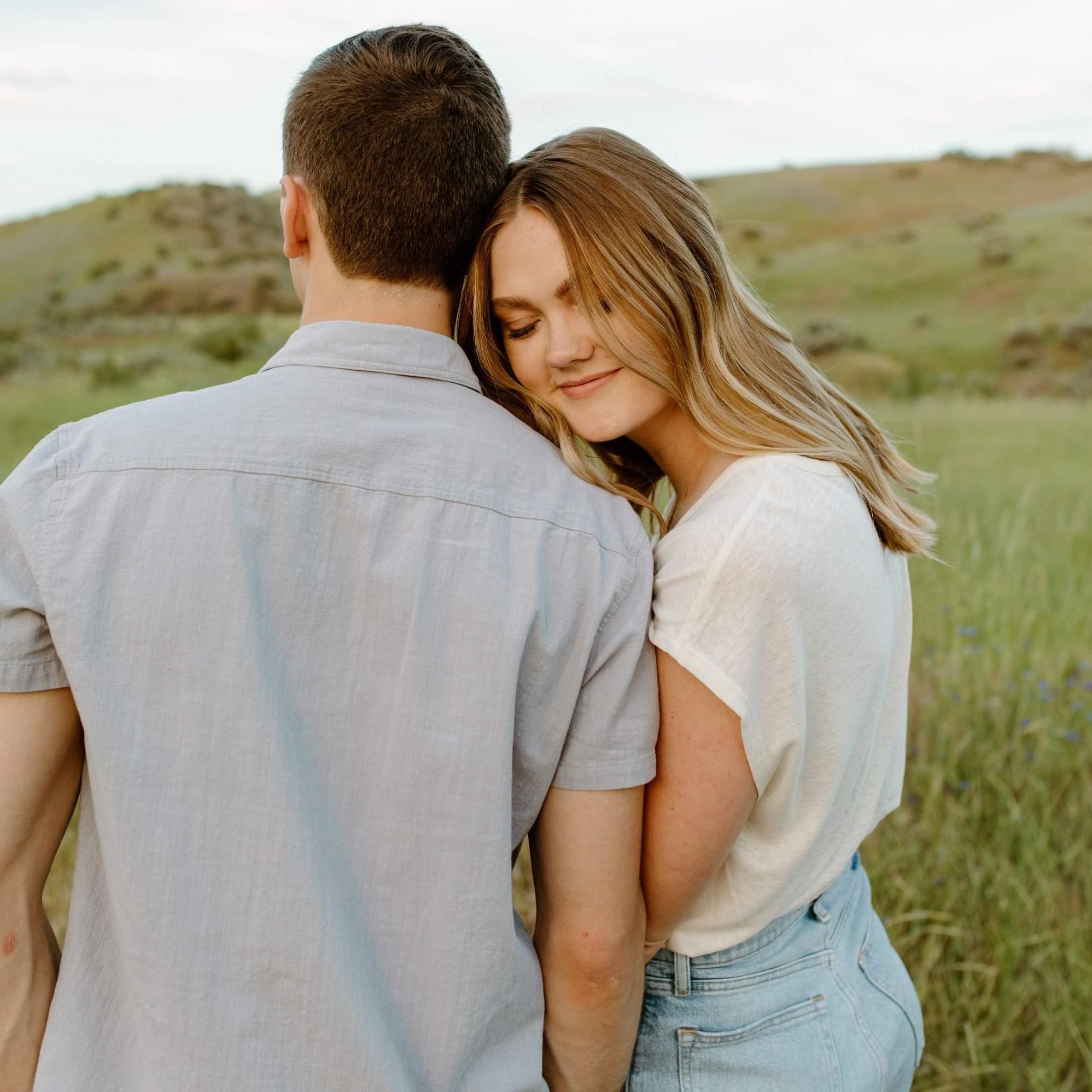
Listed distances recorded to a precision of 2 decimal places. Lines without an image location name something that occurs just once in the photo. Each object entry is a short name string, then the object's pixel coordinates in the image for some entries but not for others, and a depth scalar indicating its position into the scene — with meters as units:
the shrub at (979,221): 29.80
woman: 1.37
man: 1.14
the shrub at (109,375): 11.99
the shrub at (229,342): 15.41
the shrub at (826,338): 20.34
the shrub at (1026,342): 20.25
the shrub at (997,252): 25.66
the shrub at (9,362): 15.69
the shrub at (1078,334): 19.92
